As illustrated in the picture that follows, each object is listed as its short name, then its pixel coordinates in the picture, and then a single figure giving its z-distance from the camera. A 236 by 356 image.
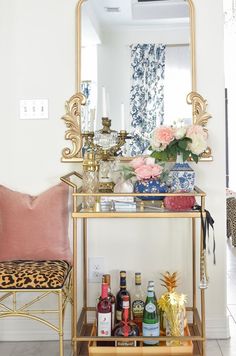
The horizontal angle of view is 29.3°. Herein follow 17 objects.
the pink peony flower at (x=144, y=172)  2.02
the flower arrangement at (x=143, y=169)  2.02
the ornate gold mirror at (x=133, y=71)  2.35
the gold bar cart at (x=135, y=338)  1.90
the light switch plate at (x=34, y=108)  2.38
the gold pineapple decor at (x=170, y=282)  2.21
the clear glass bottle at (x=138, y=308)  2.21
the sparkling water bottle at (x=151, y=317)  2.06
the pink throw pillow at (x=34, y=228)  2.18
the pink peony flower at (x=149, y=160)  2.08
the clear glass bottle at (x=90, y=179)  2.10
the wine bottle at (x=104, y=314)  2.02
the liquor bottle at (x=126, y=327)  2.04
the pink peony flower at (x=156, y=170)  2.03
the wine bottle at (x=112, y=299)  2.13
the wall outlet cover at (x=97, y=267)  2.41
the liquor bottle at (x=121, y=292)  2.23
